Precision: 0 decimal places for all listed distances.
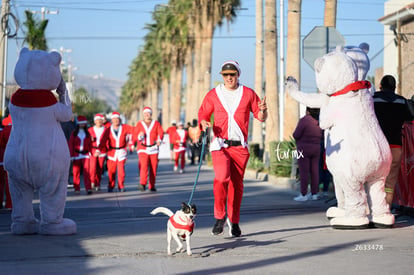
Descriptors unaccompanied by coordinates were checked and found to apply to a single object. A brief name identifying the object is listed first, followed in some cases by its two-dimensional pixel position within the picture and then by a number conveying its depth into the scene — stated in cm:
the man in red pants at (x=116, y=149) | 1780
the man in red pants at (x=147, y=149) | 1780
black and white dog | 741
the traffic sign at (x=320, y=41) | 1568
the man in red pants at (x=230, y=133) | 909
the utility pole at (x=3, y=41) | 2442
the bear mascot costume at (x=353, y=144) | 952
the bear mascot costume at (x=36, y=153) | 924
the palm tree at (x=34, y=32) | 3334
